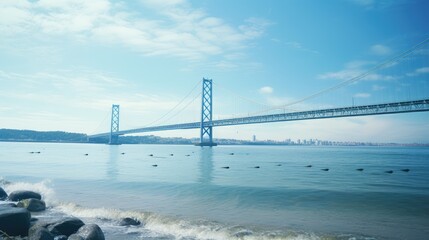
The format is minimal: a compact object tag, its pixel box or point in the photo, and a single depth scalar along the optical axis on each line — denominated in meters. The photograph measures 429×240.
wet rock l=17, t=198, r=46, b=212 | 9.92
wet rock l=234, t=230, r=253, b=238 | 7.62
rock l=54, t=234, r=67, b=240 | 6.55
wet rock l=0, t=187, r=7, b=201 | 11.82
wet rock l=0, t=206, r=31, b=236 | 7.11
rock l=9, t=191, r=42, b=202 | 11.22
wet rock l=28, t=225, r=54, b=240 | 6.22
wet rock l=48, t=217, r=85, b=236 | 6.91
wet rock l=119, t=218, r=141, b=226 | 8.39
